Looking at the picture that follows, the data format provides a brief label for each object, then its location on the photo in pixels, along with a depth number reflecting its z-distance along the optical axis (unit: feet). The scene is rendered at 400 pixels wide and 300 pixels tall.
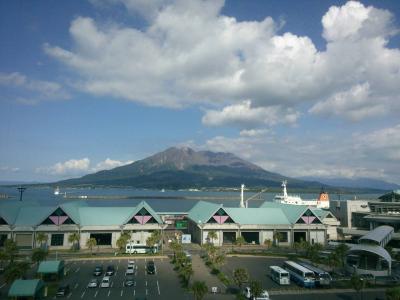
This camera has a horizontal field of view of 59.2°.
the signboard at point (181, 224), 255.91
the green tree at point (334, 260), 140.97
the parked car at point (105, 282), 123.34
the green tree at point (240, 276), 115.14
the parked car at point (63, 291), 112.87
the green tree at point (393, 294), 92.89
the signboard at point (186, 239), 216.33
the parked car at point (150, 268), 143.13
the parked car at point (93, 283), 122.62
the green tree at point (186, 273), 125.01
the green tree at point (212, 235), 194.38
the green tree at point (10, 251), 144.97
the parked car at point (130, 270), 140.15
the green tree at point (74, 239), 183.27
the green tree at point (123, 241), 171.94
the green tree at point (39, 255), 139.03
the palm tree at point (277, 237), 207.70
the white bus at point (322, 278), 127.24
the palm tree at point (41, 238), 176.93
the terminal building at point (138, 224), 188.96
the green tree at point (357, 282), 111.14
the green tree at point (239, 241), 193.16
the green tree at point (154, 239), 176.45
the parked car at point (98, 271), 138.05
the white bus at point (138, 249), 182.81
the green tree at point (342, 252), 146.42
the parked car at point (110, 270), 138.31
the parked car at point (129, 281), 124.88
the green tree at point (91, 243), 173.06
